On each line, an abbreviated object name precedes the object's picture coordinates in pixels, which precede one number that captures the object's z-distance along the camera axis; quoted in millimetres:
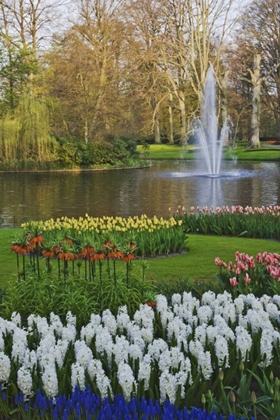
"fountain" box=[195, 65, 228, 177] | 46519
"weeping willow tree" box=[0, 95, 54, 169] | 34938
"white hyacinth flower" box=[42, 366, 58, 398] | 3666
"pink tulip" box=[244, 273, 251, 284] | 5979
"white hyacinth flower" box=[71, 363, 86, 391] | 3736
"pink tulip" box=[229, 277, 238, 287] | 5953
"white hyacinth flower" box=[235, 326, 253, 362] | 4227
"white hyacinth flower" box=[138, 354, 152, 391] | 3742
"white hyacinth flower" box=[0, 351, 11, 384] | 3932
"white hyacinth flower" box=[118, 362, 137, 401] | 3598
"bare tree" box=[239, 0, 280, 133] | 49344
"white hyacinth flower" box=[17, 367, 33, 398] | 3758
